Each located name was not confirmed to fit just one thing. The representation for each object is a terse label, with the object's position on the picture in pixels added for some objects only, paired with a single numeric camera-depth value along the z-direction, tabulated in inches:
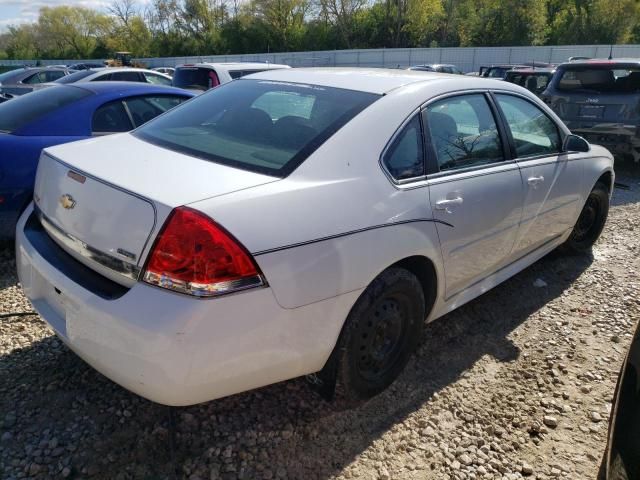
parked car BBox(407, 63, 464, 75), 768.3
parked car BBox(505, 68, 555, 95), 452.8
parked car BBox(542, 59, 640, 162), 290.0
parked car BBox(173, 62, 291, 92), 361.4
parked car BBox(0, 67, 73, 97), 533.3
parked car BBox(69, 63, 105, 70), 1179.3
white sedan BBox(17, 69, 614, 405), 71.4
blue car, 149.4
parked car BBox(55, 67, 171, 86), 434.6
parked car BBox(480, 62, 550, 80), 647.0
